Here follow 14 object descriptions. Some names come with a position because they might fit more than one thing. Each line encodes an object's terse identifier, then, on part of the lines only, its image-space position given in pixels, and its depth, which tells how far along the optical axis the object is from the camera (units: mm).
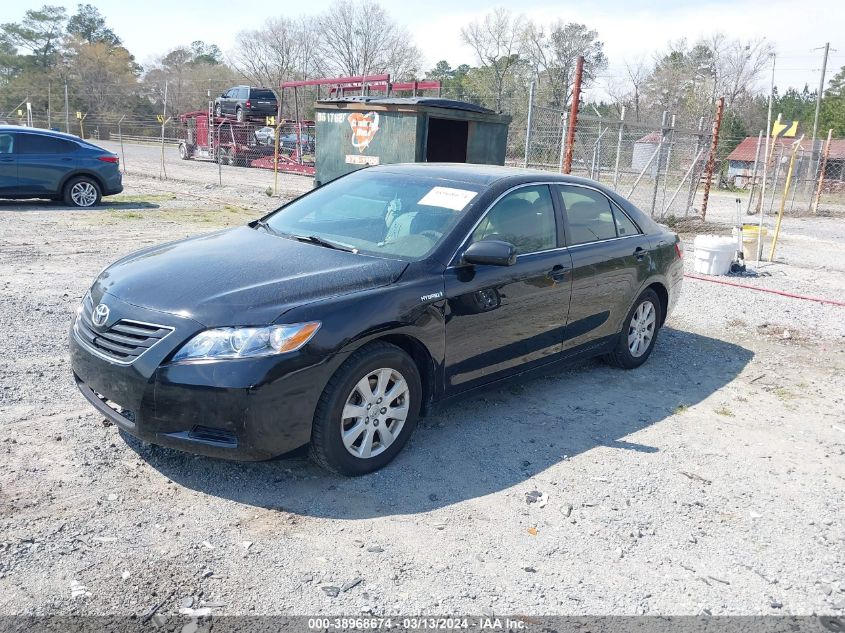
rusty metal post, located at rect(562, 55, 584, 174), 11922
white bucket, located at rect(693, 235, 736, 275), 10133
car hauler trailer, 27859
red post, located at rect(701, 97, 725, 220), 16469
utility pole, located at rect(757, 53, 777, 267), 10992
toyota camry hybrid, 3359
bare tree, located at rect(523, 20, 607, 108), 49812
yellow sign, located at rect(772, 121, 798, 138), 10941
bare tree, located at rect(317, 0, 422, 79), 58000
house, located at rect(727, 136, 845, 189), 35875
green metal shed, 12602
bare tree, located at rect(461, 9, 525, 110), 50822
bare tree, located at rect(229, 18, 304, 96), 64188
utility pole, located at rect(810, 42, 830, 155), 40712
